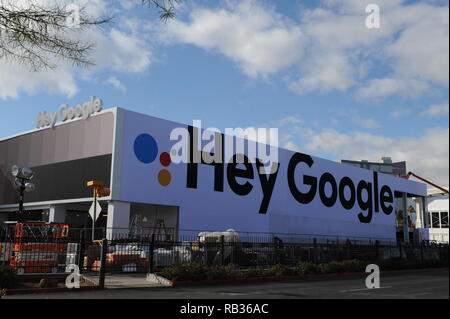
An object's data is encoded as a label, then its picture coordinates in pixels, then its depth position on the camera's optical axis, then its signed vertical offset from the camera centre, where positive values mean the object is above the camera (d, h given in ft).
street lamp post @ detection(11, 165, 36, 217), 73.80 +8.54
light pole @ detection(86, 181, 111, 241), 69.36 +6.39
